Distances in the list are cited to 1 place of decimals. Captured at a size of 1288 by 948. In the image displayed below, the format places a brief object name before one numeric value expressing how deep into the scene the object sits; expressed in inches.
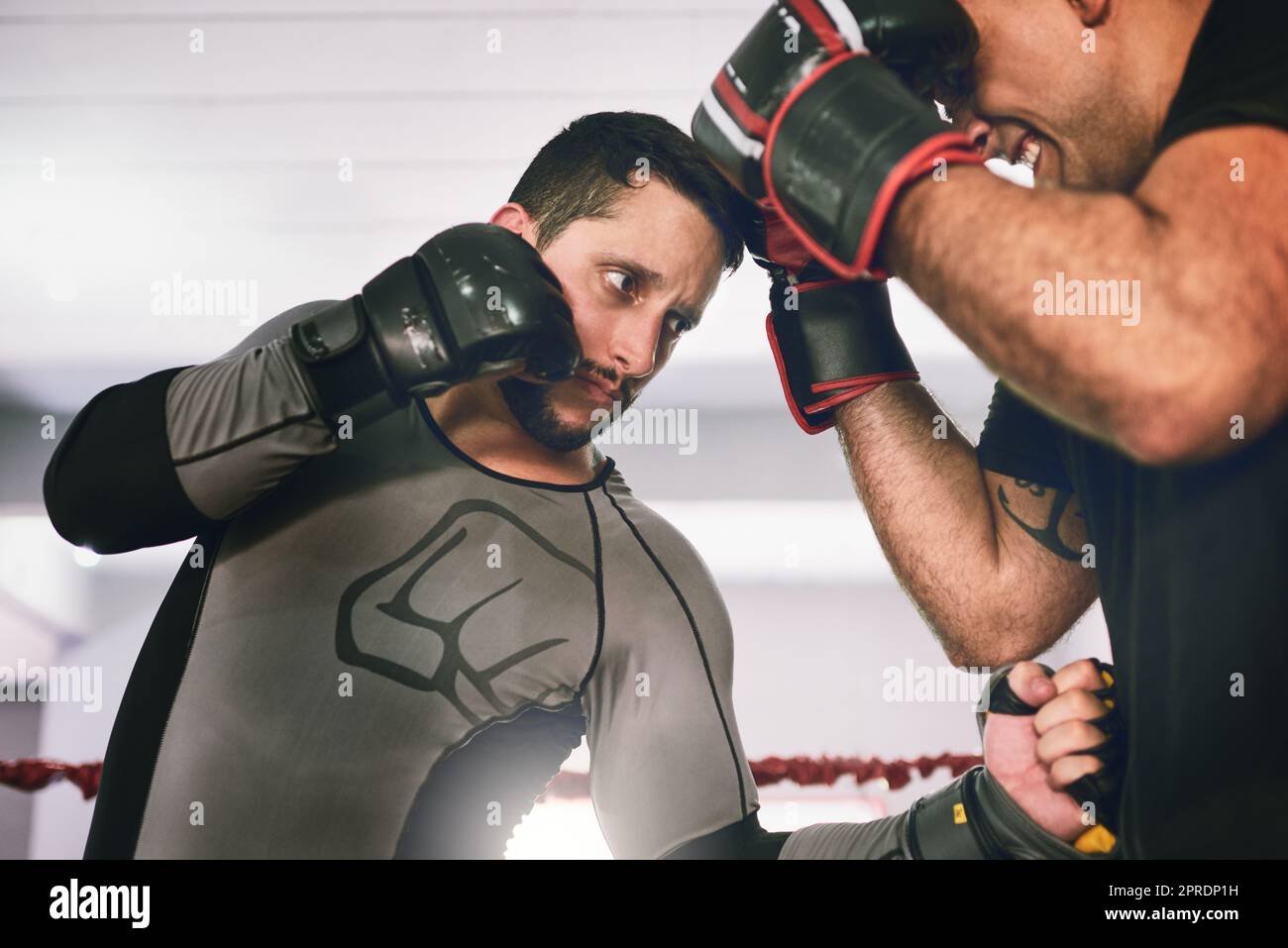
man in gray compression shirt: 52.7
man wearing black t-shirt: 39.3
